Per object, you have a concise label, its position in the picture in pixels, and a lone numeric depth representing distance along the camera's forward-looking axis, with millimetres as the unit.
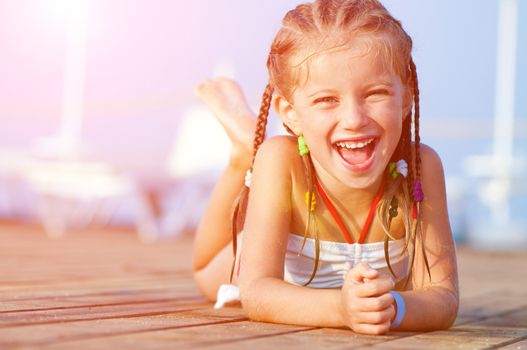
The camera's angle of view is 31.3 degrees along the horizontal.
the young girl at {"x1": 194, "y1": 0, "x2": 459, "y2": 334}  1609
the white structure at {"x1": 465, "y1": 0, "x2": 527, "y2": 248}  7402
